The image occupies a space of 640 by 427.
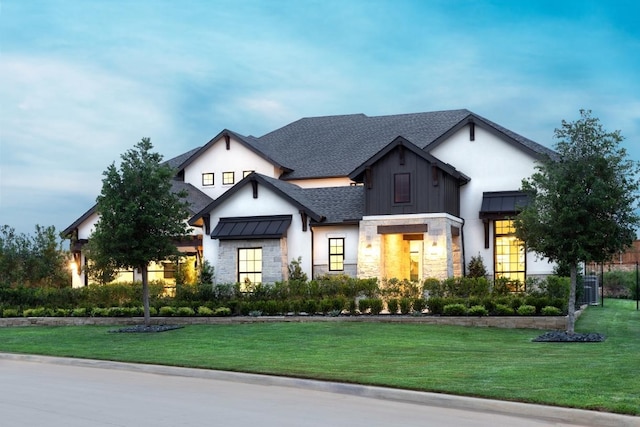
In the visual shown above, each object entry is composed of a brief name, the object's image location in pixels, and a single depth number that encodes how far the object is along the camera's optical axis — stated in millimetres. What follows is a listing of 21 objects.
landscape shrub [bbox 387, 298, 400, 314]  27797
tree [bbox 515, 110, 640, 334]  21203
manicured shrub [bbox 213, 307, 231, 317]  29531
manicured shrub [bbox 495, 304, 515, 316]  26109
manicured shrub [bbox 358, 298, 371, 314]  28094
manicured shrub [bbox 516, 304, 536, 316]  25698
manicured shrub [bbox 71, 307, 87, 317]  31828
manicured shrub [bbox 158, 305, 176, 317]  30422
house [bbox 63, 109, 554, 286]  31922
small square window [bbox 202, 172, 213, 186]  41281
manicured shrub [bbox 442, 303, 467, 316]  26648
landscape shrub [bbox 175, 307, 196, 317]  30125
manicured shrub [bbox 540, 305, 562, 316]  25328
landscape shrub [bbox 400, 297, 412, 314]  27547
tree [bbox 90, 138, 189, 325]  26703
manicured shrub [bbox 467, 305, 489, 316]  26250
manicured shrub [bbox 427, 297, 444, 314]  27198
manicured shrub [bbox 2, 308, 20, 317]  33188
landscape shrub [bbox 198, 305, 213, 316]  29766
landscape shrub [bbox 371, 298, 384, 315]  28031
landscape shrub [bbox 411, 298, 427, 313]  27516
